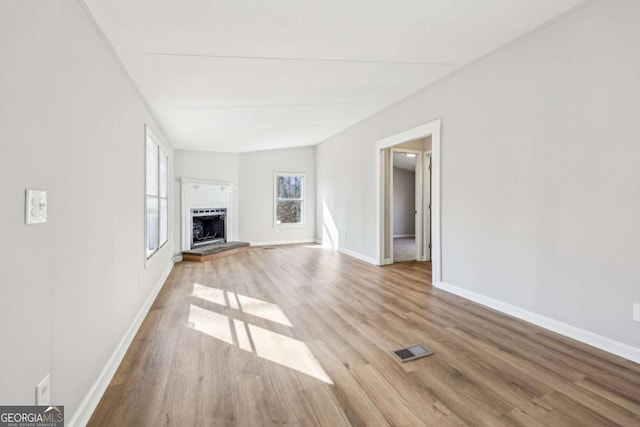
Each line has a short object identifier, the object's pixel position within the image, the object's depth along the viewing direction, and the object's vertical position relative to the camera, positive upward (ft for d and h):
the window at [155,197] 10.77 +0.81
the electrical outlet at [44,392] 3.55 -2.25
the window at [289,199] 24.68 +1.50
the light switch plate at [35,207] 3.37 +0.10
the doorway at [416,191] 15.35 +1.47
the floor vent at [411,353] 6.44 -3.18
